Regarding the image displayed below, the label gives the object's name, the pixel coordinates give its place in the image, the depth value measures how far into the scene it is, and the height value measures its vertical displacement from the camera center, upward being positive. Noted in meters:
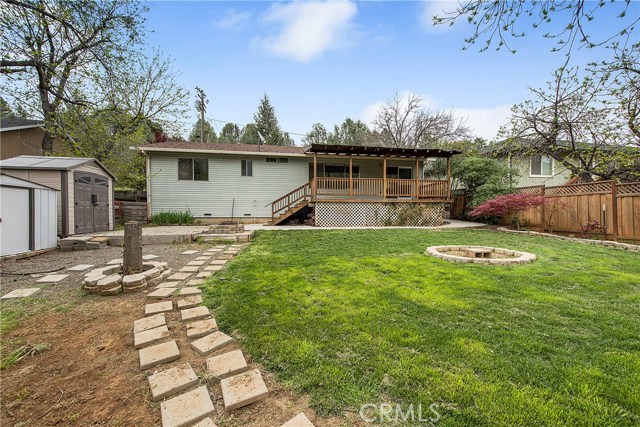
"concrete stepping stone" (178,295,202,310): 2.87 -1.00
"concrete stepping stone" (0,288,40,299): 3.26 -1.01
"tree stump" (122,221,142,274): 3.85 -0.54
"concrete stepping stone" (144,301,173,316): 2.76 -1.02
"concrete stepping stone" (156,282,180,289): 3.57 -0.99
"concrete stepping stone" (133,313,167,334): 2.40 -1.03
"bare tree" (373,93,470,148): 19.42 +6.49
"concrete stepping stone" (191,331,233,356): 2.02 -1.03
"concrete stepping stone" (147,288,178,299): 3.21 -1.00
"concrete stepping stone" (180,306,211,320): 2.59 -1.01
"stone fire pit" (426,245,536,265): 4.74 -0.88
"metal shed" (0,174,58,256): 5.07 -0.08
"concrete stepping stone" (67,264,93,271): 4.48 -0.94
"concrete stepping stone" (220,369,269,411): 1.50 -1.05
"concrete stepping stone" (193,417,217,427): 1.35 -1.08
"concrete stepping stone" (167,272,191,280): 3.96 -0.98
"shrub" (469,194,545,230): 9.26 +0.20
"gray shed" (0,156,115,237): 7.08 +0.78
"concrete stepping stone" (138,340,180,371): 1.88 -1.05
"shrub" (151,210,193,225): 11.49 -0.27
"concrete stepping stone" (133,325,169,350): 2.14 -1.04
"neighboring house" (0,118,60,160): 14.98 +4.33
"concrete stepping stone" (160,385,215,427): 1.38 -1.07
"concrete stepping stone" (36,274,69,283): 3.84 -0.97
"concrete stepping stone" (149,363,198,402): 1.59 -1.07
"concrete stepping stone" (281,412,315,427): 1.33 -1.06
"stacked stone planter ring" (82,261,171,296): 3.32 -0.89
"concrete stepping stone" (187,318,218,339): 2.27 -1.03
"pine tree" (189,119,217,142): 32.31 +9.57
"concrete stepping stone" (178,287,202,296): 3.28 -0.99
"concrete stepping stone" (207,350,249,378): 1.77 -1.05
